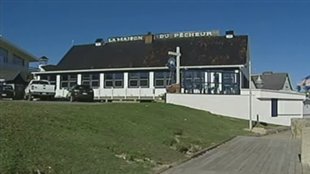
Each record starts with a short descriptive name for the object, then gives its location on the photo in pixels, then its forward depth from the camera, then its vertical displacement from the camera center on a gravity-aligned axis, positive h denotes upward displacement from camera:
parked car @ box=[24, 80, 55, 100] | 35.66 -0.07
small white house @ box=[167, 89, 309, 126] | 34.44 -0.95
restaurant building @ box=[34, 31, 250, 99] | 43.16 +2.70
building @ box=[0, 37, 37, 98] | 49.77 +3.15
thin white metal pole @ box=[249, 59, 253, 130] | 30.85 -0.68
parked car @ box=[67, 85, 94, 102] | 34.28 -0.20
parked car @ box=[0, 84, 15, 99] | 36.52 -0.09
